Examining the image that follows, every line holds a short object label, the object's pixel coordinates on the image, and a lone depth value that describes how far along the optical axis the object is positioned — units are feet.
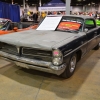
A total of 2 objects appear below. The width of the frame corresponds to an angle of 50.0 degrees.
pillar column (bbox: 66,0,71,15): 19.23
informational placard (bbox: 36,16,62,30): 11.16
